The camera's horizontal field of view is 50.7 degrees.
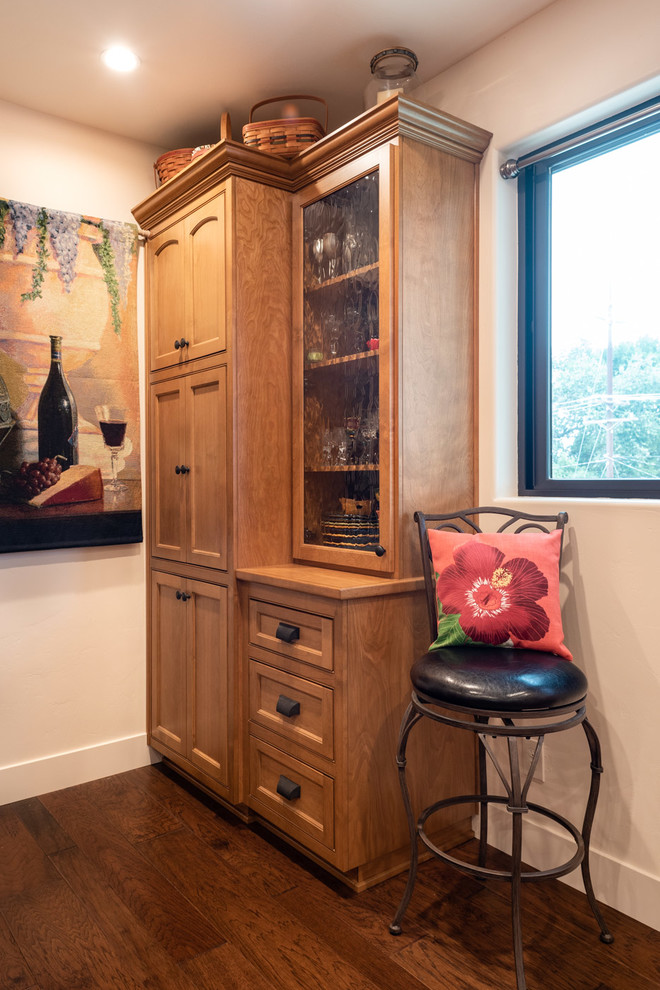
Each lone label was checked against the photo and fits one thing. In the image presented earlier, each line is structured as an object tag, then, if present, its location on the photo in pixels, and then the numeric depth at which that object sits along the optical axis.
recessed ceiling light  2.29
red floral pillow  1.74
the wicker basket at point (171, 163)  2.63
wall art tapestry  2.57
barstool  1.51
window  1.92
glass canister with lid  2.21
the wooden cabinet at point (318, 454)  2.01
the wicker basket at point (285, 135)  2.40
